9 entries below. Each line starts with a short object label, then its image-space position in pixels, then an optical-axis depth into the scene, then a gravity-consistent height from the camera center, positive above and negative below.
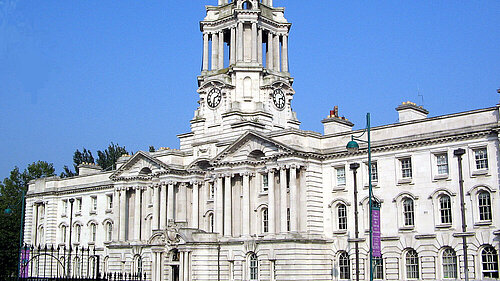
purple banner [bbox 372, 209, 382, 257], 39.47 +1.58
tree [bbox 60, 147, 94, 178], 106.56 +16.02
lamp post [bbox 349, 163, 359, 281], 45.50 +4.08
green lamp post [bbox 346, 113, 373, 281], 35.56 +6.16
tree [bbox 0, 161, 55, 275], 82.69 +8.78
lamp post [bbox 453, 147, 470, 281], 43.06 +3.52
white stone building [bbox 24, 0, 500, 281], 46.25 +5.43
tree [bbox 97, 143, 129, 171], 105.87 +16.32
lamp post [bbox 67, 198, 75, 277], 71.44 +4.96
